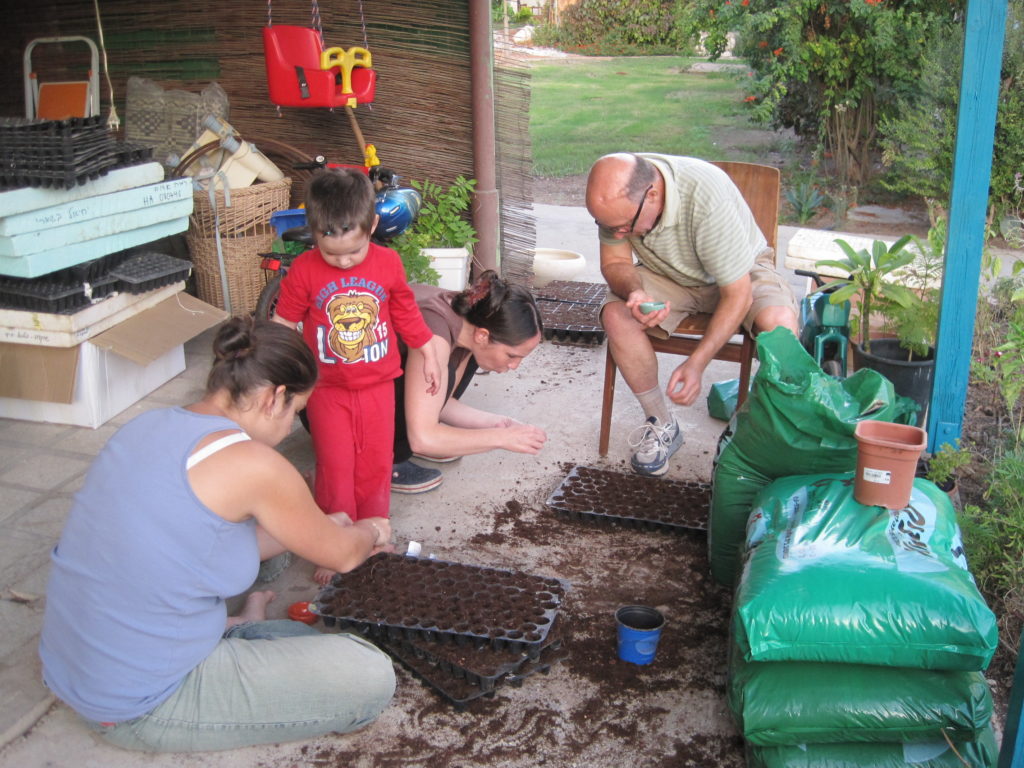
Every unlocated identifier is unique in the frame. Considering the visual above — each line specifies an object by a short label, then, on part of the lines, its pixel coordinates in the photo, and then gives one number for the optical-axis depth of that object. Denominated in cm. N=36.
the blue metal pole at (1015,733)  173
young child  292
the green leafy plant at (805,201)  820
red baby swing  497
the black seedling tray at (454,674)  247
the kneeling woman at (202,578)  201
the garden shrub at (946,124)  690
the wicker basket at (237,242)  505
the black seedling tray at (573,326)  515
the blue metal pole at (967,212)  296
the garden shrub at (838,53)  770
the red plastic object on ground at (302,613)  281
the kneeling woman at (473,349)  307
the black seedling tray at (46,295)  374
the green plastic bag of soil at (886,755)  204
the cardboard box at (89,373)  390
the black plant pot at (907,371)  369
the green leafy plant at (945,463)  290
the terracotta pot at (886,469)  221
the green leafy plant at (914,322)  376
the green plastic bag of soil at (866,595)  200
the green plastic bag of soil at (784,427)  260
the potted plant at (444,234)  522
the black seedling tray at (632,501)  336
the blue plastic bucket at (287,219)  479
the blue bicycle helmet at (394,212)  440
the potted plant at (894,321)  373
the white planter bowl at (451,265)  523
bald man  351
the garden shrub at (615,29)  1764
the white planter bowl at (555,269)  605
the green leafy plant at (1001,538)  283
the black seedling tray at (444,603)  256
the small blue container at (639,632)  257
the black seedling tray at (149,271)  406
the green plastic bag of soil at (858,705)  202
